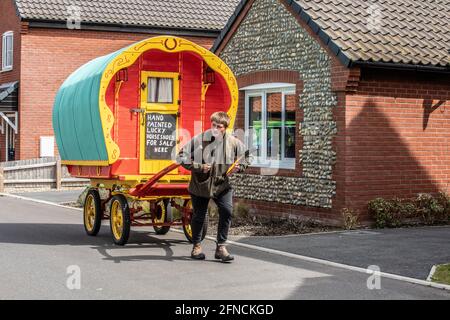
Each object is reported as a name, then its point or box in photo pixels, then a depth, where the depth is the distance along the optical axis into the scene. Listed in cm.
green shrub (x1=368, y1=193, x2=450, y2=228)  1521
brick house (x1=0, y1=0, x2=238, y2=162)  2973
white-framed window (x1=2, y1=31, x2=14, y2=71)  3177
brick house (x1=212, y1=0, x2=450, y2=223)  1527
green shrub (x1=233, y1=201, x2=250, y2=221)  1736
